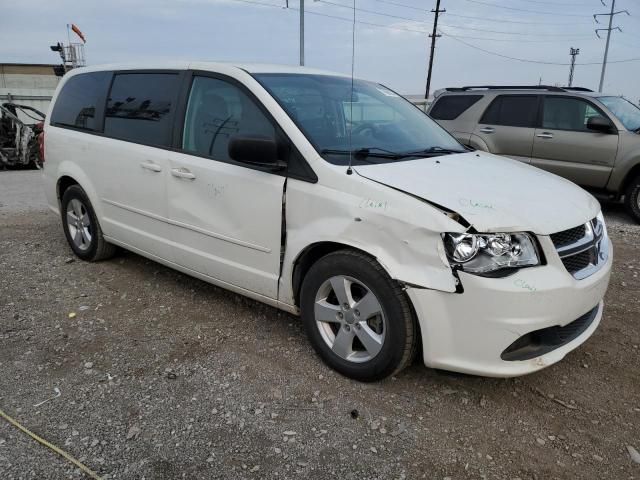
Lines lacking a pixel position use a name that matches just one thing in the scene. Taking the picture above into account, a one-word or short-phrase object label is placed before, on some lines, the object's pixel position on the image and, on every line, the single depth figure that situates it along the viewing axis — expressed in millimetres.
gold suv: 7289
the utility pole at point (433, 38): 37594
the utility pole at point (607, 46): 41594
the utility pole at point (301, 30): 18077
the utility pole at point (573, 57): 56494
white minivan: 2627
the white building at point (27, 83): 17145
